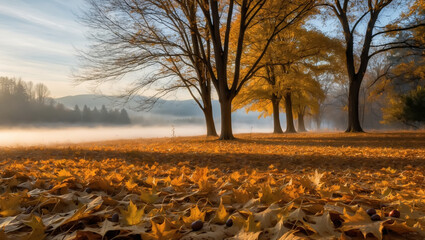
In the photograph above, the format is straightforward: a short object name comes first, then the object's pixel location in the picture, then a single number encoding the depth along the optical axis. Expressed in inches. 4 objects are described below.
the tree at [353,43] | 587.3
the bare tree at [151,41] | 391.2
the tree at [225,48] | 418.9
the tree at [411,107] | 832.3
